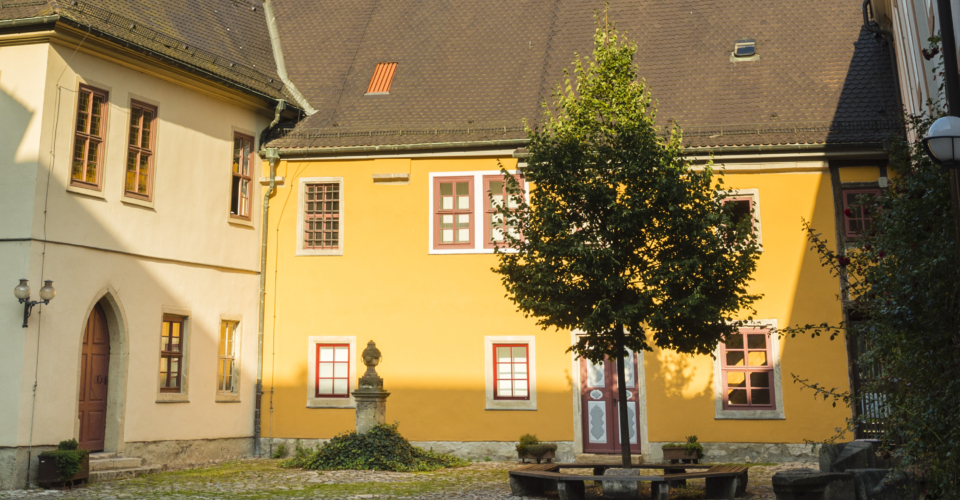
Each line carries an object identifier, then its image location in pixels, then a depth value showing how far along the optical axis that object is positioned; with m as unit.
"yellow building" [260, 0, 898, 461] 16.03
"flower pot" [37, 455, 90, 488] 12.23
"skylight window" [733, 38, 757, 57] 18.09
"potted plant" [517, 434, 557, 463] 15.23
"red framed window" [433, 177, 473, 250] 17.14
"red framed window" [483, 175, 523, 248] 16.86
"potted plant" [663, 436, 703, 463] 15.08
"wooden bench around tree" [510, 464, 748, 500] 10.47
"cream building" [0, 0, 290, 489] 12.98
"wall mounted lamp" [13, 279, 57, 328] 12.58
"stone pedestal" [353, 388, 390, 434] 14.67
